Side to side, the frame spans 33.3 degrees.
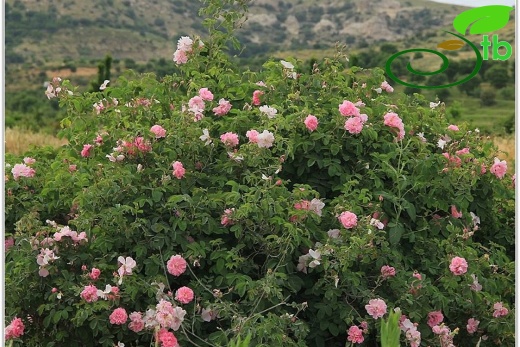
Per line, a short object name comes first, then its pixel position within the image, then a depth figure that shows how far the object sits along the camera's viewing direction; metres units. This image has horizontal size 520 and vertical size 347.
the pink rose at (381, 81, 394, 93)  4.76
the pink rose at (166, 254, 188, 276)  3.66
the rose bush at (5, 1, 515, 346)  3.68
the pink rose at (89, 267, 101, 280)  3.70
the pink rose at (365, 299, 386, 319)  3.76
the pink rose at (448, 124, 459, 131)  4.84
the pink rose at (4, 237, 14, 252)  4.15
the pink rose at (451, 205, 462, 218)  4.32
